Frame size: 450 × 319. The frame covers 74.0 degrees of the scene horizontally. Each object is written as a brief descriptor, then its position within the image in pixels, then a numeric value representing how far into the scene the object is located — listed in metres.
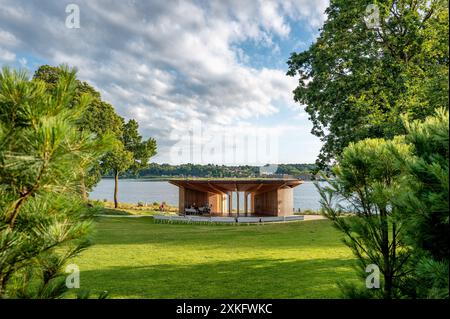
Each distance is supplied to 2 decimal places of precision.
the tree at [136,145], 38.25
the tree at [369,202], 3.84
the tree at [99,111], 27.36
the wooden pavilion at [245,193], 25.34
